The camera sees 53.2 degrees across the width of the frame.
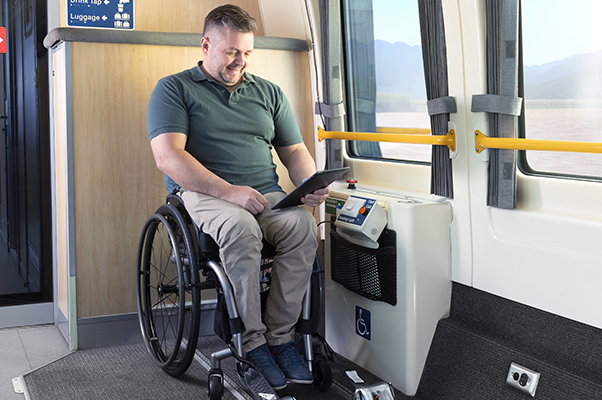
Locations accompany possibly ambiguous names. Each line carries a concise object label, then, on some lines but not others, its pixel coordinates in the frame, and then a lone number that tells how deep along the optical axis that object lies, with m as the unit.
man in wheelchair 2.12
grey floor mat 2.27
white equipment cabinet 2.20
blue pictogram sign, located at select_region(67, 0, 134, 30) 2.82
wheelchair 2.10
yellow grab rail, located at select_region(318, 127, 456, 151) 2.19
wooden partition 2.72
